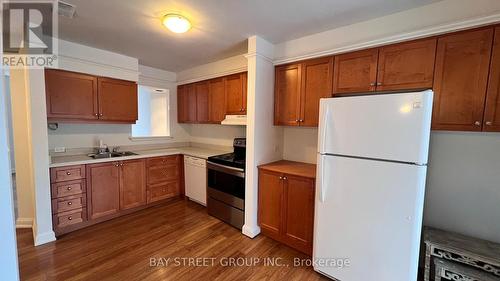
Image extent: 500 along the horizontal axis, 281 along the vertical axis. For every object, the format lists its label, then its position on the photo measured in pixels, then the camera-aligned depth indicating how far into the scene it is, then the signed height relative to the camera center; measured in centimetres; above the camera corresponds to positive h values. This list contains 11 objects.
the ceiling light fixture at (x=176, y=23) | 202 +101
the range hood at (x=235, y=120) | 299 +9
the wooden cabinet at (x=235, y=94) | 311 +50
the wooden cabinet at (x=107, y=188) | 261 -95
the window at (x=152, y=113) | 400 +21
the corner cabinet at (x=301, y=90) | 241 +46
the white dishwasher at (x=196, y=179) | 344 -92
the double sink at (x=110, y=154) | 315 -50
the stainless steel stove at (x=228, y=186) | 285 -87
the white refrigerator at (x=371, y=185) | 152 -45
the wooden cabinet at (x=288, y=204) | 229 -90
